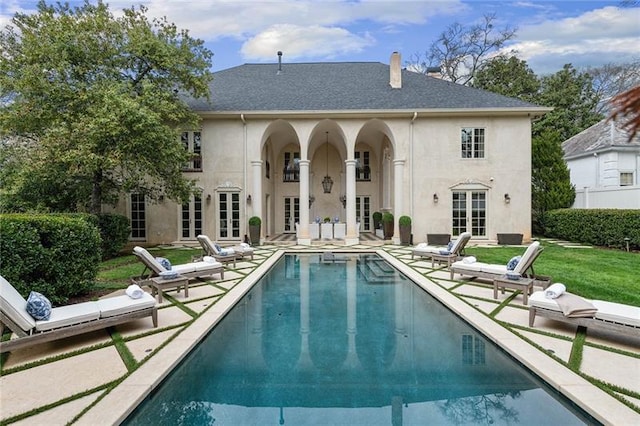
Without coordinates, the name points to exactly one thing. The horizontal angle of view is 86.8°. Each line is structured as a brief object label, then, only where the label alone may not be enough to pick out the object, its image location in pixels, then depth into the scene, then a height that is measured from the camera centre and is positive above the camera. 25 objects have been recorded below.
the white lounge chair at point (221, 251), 10.15 -1.28
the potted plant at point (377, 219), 20.17 -0.58
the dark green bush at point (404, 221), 15.28 -0.53
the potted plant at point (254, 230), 15.36 -0.91
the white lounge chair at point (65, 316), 3.98 -1.42
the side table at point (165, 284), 6.65 -1.48
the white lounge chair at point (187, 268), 6.87 -1.35
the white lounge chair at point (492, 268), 6.71 -1.35
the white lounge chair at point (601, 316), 4.30 -1.47
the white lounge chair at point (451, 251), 10.01 -1.28
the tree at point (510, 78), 27.41 +10.70
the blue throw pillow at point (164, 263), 7.32 -1.14
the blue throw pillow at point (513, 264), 7.02 -1.15
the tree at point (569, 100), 27.14 +8.90
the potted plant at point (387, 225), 17.08 -0.80
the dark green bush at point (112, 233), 12.00 -0.79
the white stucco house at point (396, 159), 15.62 +2.38
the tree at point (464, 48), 27.59 +13.59
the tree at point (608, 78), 27.94 +11.00
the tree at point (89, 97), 10.67 +3.81
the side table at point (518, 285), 6.28 -1.46
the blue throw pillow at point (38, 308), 4.25 -1.22
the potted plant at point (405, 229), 15.29 -0.89
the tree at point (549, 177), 17.27 +1.64
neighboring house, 14.88 +2.16
